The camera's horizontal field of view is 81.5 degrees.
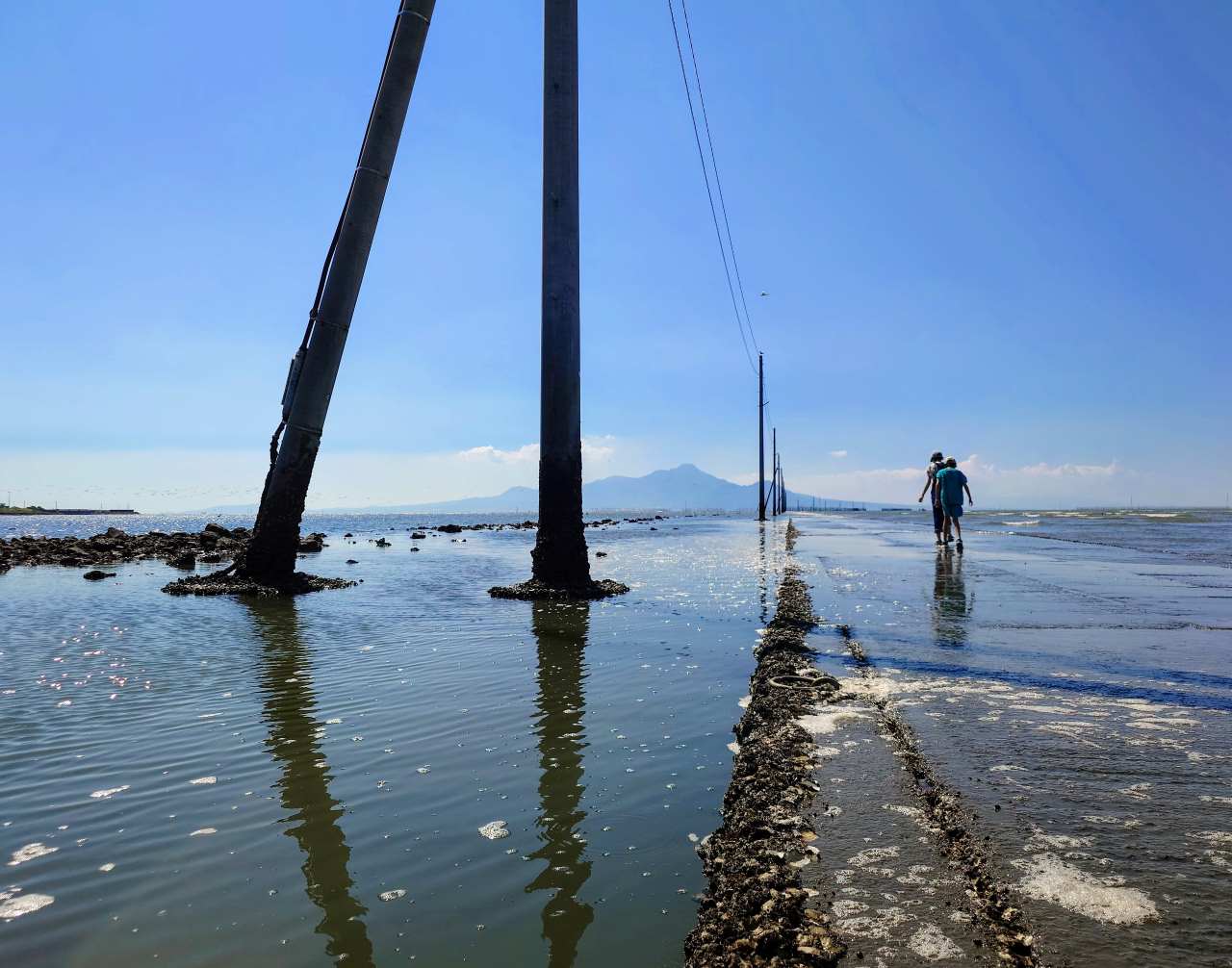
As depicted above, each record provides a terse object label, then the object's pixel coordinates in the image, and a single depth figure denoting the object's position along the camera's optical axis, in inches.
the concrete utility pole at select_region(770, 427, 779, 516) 3755.4
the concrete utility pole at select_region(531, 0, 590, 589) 407.2
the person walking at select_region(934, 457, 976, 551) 676.7
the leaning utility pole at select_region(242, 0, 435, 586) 457.4
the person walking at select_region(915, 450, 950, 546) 723.3
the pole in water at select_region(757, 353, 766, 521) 2105.1
